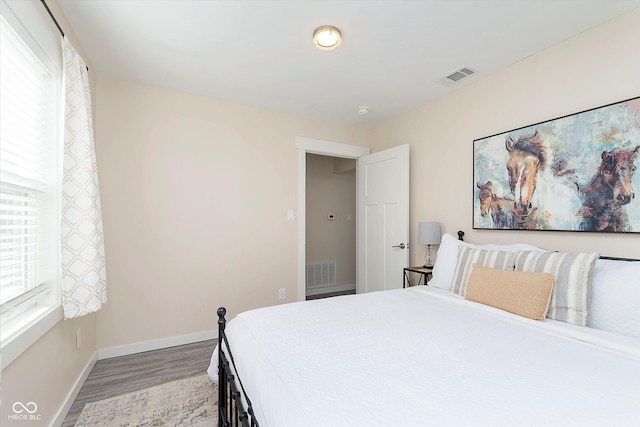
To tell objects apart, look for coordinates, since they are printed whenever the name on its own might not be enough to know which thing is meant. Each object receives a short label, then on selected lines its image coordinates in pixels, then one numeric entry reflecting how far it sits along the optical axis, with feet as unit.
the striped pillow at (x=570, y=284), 5.08
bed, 2.82
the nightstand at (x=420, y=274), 8.95
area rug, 5.62
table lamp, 9.14
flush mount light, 6.21
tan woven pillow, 5.27
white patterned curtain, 5.65
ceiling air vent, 7.96
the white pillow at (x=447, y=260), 7.39
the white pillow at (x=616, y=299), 4.63
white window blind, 4.33
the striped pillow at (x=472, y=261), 6.35
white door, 10.41
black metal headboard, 5.59
